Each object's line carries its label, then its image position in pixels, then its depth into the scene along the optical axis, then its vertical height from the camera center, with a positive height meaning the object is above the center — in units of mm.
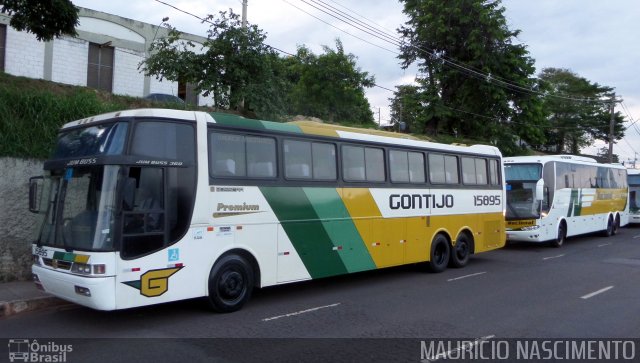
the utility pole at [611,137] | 40156 +5979
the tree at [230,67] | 15906 +4803
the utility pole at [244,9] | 20906 +8575
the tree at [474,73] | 31391 +8965
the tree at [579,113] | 52438 +10415
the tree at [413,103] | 34062 +7632
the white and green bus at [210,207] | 6902 +259
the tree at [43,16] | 10266 +4187
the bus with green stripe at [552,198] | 17359 +663
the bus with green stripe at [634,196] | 29375 +1051
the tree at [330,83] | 28141 +7521
